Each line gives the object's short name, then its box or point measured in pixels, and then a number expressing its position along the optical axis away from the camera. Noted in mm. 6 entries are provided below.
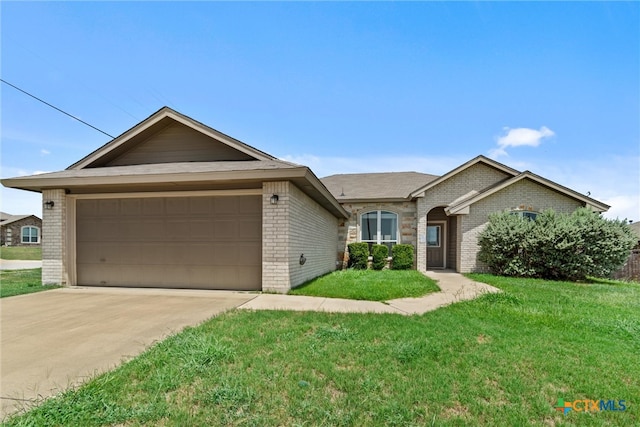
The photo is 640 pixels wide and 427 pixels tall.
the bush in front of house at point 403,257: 14078
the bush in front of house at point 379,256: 14230
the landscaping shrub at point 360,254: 14344
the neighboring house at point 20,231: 32906
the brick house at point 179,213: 7332
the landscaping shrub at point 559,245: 10883
